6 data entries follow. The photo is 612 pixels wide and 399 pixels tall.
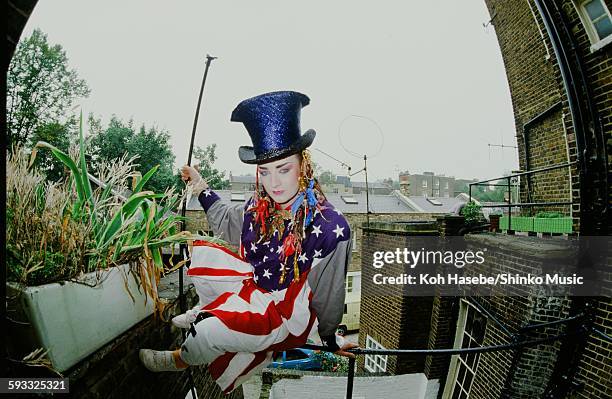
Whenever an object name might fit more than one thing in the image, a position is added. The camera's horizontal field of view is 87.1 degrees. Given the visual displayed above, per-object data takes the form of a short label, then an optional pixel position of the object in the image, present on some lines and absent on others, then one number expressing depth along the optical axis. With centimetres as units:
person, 136
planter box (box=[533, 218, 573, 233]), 440
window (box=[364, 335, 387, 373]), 689
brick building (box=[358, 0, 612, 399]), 162
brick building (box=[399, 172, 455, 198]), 4356
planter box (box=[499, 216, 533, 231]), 505
